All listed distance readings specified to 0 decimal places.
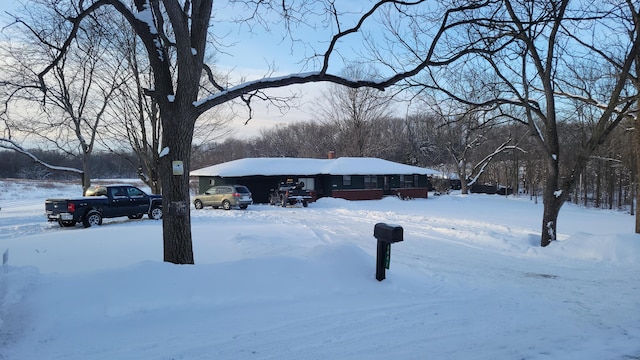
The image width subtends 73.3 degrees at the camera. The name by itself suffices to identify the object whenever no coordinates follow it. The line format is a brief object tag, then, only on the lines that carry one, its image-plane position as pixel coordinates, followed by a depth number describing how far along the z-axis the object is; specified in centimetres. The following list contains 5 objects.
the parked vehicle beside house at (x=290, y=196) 3017
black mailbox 632
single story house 3444
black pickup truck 1764
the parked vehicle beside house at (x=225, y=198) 2748
